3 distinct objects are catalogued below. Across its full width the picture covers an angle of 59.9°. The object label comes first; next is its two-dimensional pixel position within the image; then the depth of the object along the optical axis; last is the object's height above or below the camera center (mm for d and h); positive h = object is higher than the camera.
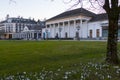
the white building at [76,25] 38439 +5293
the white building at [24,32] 57869 +3888
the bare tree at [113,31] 4868 +319
